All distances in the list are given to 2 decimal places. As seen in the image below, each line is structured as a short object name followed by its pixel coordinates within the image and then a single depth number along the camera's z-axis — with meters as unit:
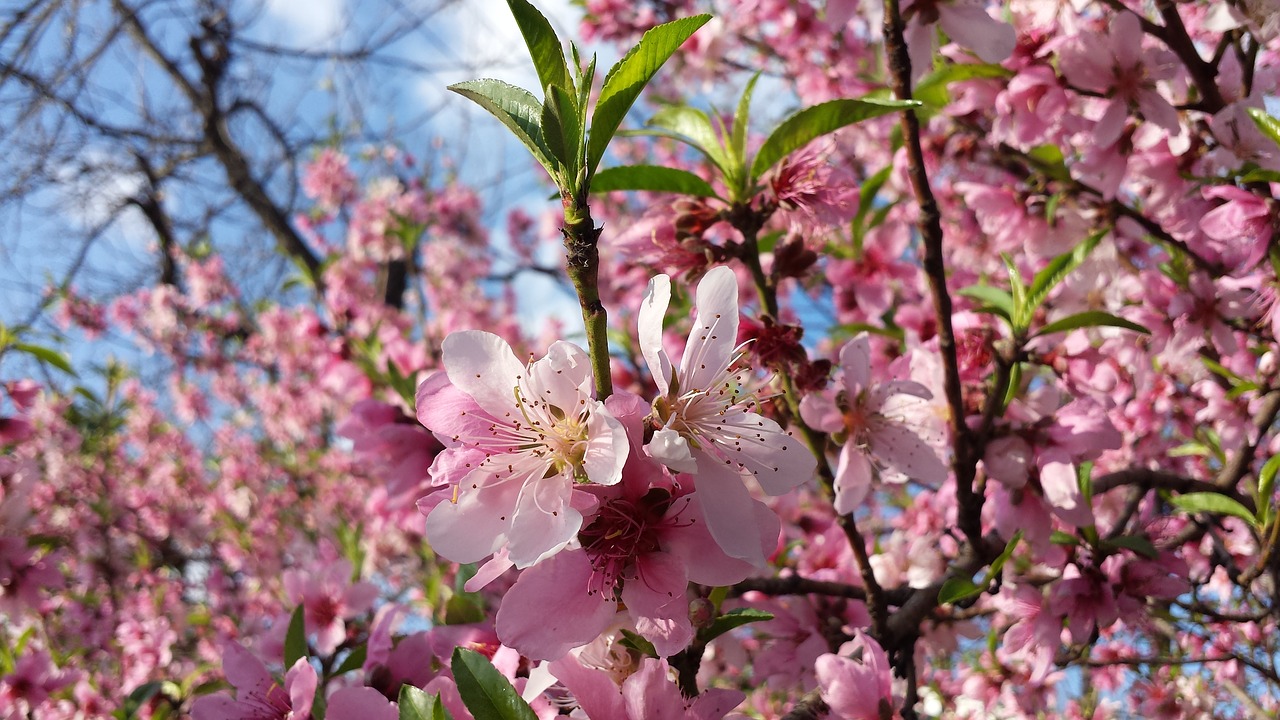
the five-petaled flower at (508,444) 0.13
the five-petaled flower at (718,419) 0.14
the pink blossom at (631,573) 0.14
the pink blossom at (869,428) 0.21
